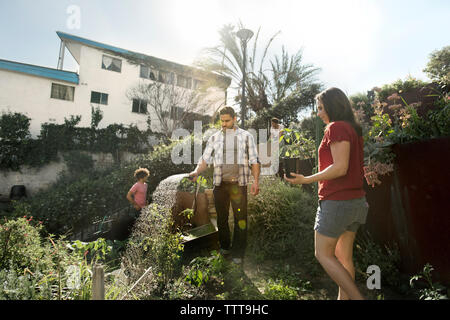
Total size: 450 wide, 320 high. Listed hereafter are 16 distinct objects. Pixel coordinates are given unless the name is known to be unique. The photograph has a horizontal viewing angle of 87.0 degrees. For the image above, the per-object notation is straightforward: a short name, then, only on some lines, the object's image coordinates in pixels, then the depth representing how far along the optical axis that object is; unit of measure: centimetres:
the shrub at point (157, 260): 240
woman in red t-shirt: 161
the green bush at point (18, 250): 266
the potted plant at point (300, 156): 378
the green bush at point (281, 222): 304
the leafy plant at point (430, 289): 180
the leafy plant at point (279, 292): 205
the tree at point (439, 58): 1333
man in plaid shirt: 302
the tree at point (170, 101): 1502
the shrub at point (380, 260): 232
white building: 1262
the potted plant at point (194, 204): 408
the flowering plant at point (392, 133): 231
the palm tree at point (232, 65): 1315
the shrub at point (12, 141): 1091
